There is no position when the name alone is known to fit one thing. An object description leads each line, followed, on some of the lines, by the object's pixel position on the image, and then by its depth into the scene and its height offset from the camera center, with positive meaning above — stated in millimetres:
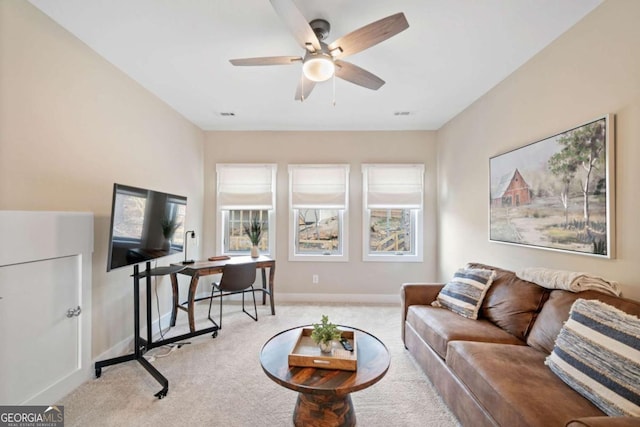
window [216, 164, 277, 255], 4133 +428
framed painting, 1695 +203
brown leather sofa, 1167 -808
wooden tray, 1506 -820
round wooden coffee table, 1366 -853
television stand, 2016 -1133
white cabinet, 1580 -575
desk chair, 3027 -687
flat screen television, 1970 -58
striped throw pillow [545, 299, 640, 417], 1108 -642
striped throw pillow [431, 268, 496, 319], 2211 -640
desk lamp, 3580 -264
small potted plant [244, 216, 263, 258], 3766 -208
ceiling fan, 1468 +1106
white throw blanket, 1612 -404
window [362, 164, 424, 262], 4078 +149
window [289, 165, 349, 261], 4102 +178
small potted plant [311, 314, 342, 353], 1645 -730
